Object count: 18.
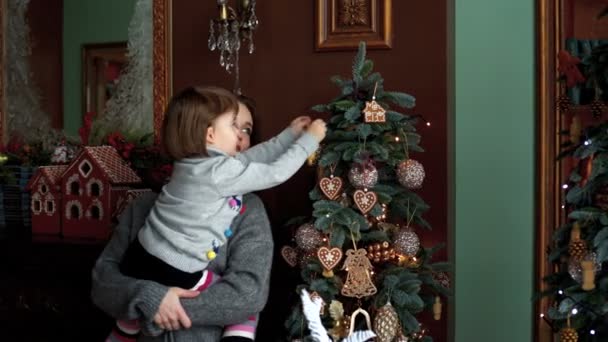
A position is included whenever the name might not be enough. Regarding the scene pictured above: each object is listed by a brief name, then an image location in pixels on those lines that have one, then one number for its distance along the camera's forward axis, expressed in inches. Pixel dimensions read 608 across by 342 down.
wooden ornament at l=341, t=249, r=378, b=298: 85.8
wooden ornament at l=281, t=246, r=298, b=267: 93.5
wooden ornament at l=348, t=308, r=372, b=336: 82.6
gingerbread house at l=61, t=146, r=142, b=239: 107.7
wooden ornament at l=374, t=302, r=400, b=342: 83.4
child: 80.7
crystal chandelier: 116.3
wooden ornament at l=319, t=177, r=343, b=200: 87.4
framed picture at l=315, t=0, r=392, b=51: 111.2
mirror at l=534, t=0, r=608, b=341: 109.0
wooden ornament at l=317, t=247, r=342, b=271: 85.4
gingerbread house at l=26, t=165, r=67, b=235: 113.9
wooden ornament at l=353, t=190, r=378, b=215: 86.0
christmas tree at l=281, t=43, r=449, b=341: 85.7
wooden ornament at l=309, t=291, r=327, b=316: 85.1
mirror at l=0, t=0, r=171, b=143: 125.6
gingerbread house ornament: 86.5
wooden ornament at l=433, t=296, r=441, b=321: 91.6
